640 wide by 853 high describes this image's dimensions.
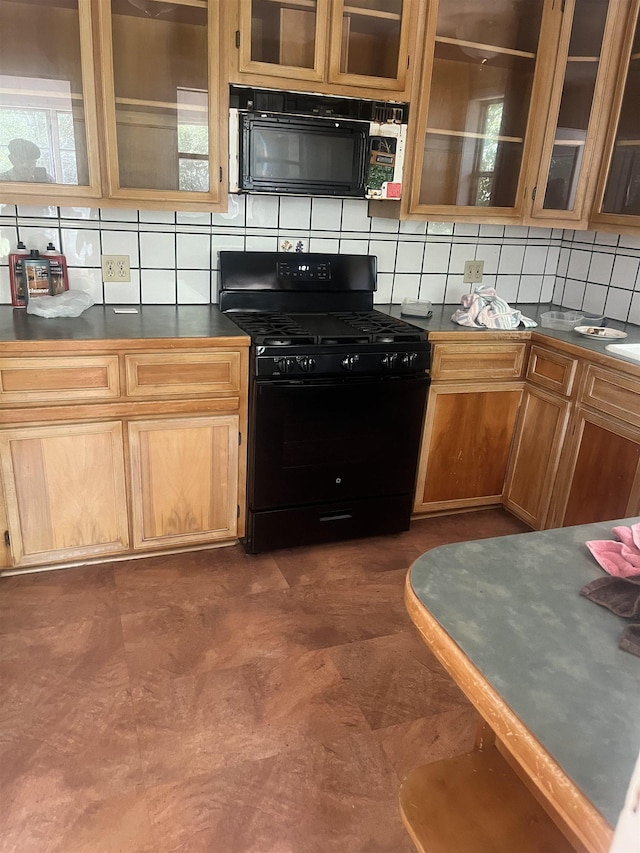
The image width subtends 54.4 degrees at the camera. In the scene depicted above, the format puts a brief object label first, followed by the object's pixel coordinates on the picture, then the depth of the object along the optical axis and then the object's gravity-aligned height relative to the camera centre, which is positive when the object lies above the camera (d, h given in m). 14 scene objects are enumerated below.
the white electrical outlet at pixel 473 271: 3.03 -0.33
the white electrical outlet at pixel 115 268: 2.48 -0.34
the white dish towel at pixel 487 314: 2.60 -0.45
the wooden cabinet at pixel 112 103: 2.02 +0.24
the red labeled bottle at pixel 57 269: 2.37 -0.34
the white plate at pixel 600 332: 2.49 -0.47
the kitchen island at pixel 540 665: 0.60 -0.51
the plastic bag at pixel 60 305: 2.24 -0.45
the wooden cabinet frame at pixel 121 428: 2.02 -0.81
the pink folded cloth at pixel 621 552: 0.92 -0.49
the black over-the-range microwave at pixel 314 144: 2.23 +0.16
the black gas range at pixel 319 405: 2.25 -0.75
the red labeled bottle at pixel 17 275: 2.31 -0.36
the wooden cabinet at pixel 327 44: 2.16 +0.49
